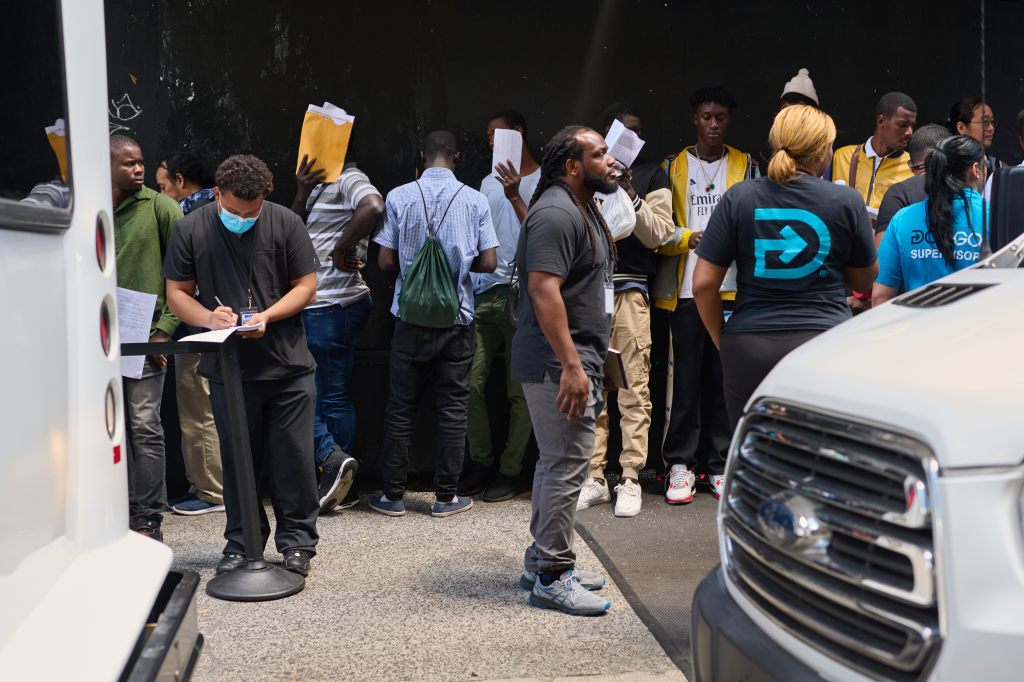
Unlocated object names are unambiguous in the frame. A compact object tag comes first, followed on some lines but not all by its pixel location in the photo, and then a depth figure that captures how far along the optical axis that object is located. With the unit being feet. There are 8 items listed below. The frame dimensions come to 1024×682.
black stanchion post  15.65
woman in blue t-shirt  15.97
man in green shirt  18.92
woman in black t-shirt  14.89
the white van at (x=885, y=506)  5.88
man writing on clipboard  16.98
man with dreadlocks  14.88
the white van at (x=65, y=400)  6.57
